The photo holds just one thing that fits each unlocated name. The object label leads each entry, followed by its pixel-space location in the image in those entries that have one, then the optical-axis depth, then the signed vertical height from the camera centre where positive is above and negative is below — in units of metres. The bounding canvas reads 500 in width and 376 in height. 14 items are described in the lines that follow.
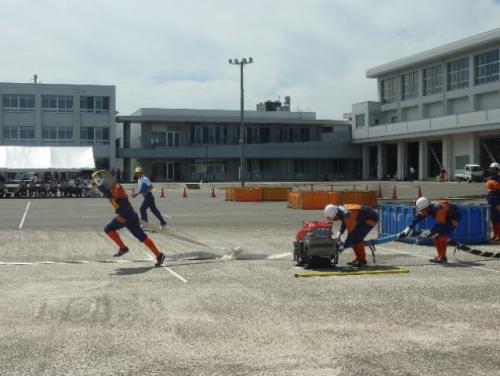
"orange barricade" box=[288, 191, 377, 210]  29.69 -0.41
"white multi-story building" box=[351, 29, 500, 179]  69.00 +9.52
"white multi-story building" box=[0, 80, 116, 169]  75.56 +8.64
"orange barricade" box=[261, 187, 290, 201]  37.22 -0.27
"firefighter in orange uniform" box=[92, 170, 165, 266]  12.02 -0.48
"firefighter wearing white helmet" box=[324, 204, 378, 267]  11.77 -0.64
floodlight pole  57.03 +10.07
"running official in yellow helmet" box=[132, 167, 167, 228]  16.20 -0.19
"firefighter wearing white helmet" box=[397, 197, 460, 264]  12.45 -0.64
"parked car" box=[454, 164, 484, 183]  63.25 +1.57
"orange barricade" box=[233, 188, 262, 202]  36.97 -0.33
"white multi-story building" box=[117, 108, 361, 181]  83.31 +5.74
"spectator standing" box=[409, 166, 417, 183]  76.99 +1.82
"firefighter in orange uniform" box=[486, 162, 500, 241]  16.58 -0.31
